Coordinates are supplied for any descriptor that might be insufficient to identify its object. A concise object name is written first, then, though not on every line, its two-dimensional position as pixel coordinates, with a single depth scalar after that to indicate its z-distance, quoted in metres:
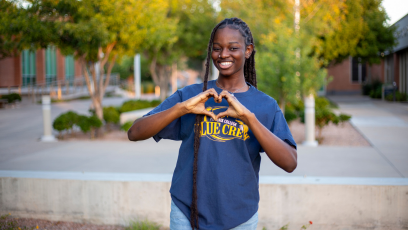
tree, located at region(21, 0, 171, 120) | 8.33
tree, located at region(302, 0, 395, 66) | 19.89
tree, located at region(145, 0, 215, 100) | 18.27
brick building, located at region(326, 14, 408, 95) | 27.75
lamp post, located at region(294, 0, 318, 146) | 8.28
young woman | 1.76
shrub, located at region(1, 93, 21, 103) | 17.80
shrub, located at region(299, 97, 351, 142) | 8.68
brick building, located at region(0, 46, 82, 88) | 23.35
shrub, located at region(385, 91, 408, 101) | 19.97
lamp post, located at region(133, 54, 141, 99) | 16.31
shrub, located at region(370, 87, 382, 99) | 23.29
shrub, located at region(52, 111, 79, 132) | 9.15
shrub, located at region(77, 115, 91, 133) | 9.07
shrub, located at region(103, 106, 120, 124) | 10.39
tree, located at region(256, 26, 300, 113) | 10.02
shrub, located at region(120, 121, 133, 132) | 9.05
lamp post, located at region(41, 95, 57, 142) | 9.17
